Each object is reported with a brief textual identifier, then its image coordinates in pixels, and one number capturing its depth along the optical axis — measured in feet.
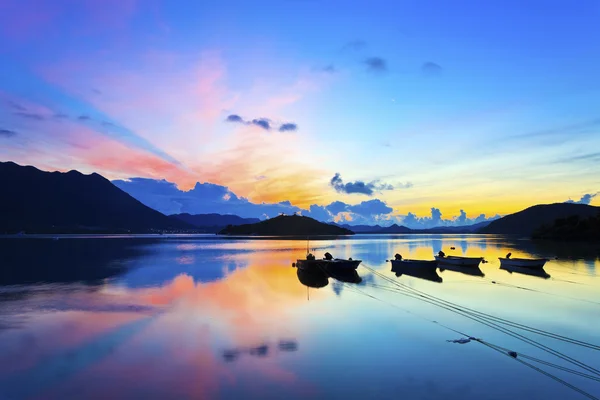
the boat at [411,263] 153.17
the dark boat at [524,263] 156.04
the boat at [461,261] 167.94
